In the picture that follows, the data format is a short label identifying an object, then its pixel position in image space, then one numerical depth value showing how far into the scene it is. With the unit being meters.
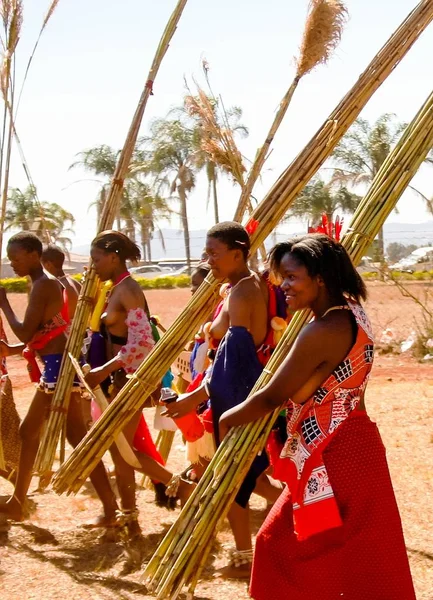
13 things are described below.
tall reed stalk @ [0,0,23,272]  4.51
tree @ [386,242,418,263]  47.46
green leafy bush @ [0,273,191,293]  33.50
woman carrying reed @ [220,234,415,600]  2.73
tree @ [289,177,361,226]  32.28
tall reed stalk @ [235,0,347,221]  4.52
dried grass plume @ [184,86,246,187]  5.15
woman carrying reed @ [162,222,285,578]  3.75
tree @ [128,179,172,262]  33.80
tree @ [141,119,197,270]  30.25
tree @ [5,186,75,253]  37.22
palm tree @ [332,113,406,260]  26.41
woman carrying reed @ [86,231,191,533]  4.58
